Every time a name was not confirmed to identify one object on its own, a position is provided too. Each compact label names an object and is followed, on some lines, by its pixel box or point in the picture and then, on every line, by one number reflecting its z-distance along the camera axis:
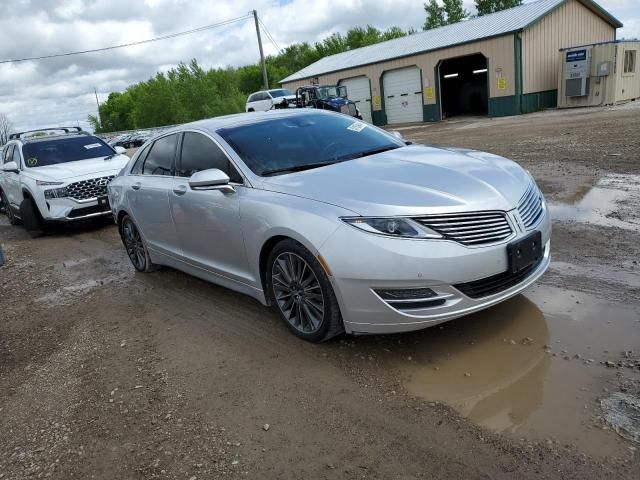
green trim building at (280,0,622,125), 23.67
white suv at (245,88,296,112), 33.04
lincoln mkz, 3.28
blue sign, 22.45
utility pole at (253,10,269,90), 39.97
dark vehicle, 26.53
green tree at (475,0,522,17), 56.46
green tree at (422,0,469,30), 56.66
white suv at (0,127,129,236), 9.05
